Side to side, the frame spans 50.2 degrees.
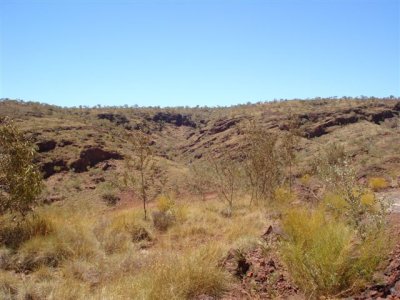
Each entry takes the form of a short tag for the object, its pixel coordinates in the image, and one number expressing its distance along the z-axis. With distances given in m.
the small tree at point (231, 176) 16.81
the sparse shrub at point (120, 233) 9.58
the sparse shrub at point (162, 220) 12.31
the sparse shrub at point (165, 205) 14.30
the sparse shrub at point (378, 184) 18.89
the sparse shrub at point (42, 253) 8.12
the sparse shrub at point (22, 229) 9.08
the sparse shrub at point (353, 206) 6.44
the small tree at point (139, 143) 14.03
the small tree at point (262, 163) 16.08
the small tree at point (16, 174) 9.92
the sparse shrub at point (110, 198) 28.75
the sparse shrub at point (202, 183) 24.77
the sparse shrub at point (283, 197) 11.78
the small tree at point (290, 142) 17.20
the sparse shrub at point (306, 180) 21.09
